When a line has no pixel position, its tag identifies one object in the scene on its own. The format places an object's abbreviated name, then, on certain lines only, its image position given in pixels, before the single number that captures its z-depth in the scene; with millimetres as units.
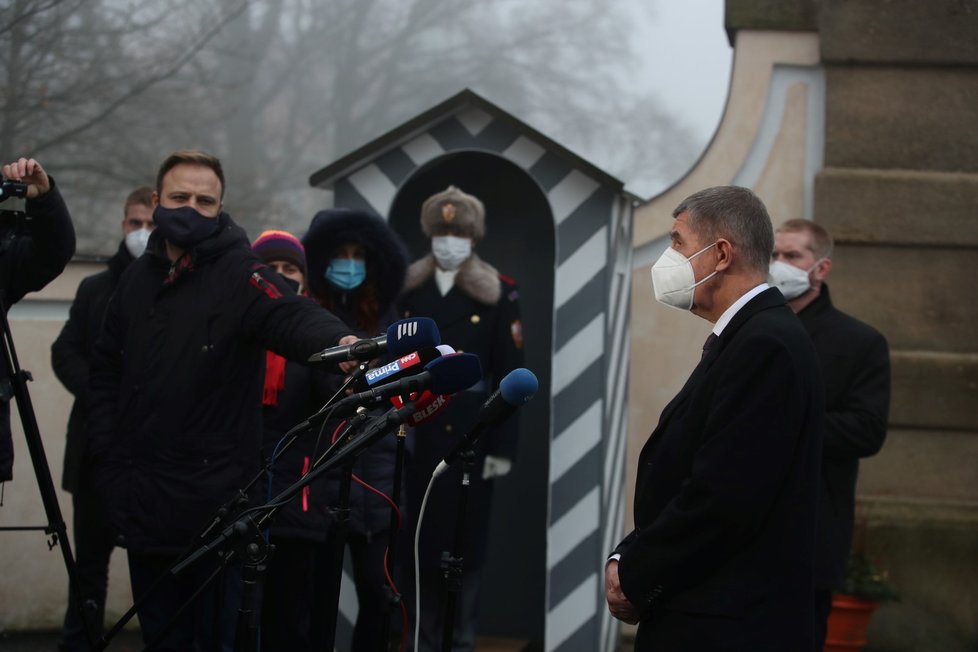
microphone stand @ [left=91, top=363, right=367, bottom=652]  3410
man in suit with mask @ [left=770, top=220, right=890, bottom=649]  5500
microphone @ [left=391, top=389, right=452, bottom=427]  3400
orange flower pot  7020
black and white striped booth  6539
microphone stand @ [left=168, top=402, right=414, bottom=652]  3295
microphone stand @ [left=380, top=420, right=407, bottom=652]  3836
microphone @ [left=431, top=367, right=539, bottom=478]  3670
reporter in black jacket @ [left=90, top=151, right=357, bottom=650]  4355
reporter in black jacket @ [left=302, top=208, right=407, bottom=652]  5844
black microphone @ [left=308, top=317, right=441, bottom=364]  3361
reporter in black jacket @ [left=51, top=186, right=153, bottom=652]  6090
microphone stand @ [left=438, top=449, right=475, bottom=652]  3873
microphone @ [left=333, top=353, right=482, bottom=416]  3330
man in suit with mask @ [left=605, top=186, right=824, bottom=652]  3352
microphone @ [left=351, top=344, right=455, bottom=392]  3361
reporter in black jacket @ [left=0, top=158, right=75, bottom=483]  4516
